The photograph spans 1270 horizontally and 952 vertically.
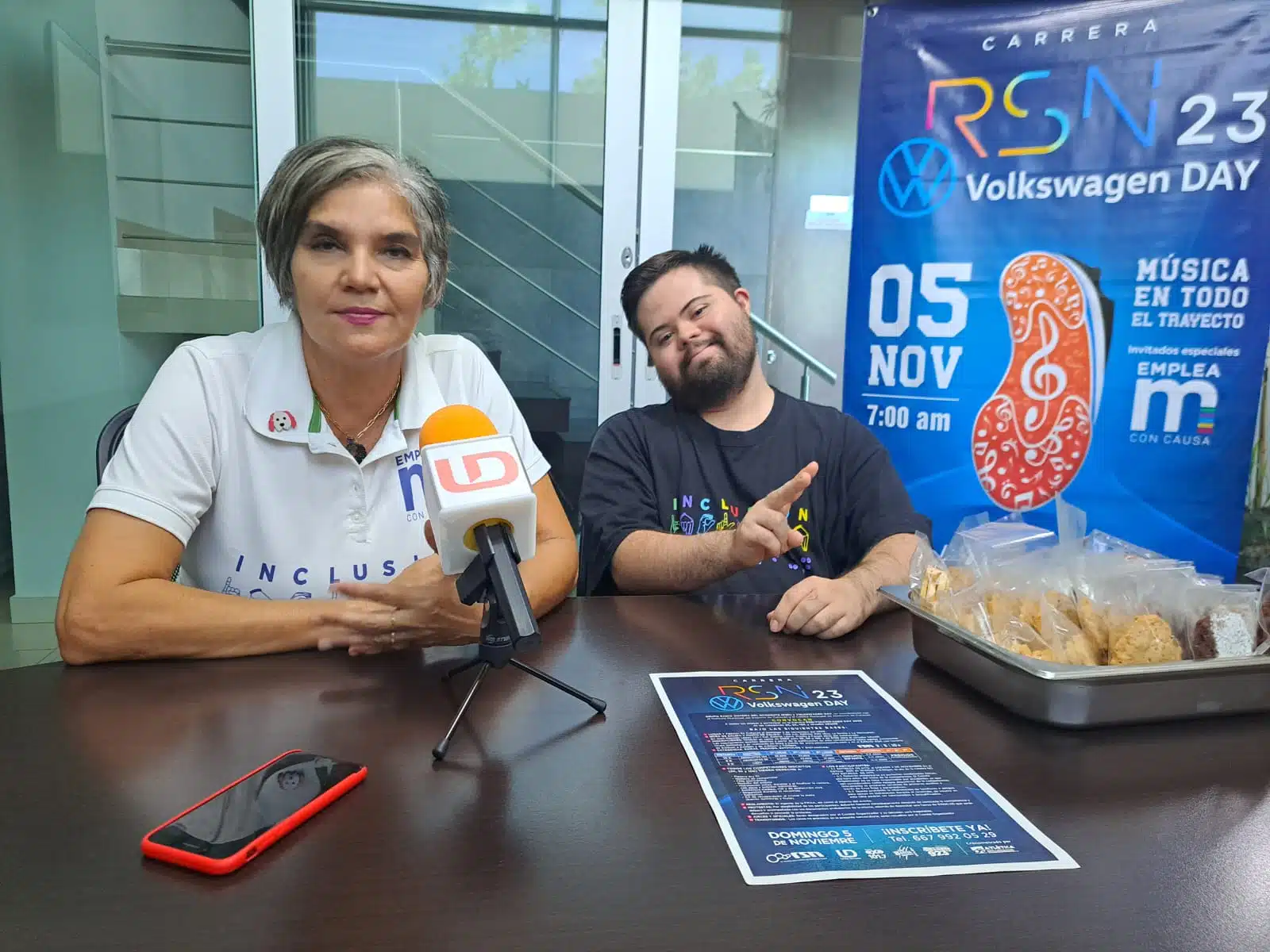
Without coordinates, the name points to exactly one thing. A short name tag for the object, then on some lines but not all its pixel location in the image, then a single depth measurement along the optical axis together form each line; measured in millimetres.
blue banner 2363
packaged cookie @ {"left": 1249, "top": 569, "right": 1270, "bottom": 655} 902
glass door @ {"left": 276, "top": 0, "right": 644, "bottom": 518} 3035
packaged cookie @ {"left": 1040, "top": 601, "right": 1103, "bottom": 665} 891
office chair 1259
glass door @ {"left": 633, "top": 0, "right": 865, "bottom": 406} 3203
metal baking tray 842
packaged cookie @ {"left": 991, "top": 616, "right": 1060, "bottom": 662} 899
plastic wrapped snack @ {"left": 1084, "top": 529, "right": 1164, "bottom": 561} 1033
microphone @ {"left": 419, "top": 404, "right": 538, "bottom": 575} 717
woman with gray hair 1165
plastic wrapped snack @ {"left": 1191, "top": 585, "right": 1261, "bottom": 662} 895
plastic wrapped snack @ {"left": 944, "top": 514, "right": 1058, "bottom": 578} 1066
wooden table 550
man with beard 1592
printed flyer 633
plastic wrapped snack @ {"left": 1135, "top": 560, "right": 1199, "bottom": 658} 922
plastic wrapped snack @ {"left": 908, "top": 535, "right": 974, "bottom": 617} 1033
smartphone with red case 597
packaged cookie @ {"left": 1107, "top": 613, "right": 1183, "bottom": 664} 875
